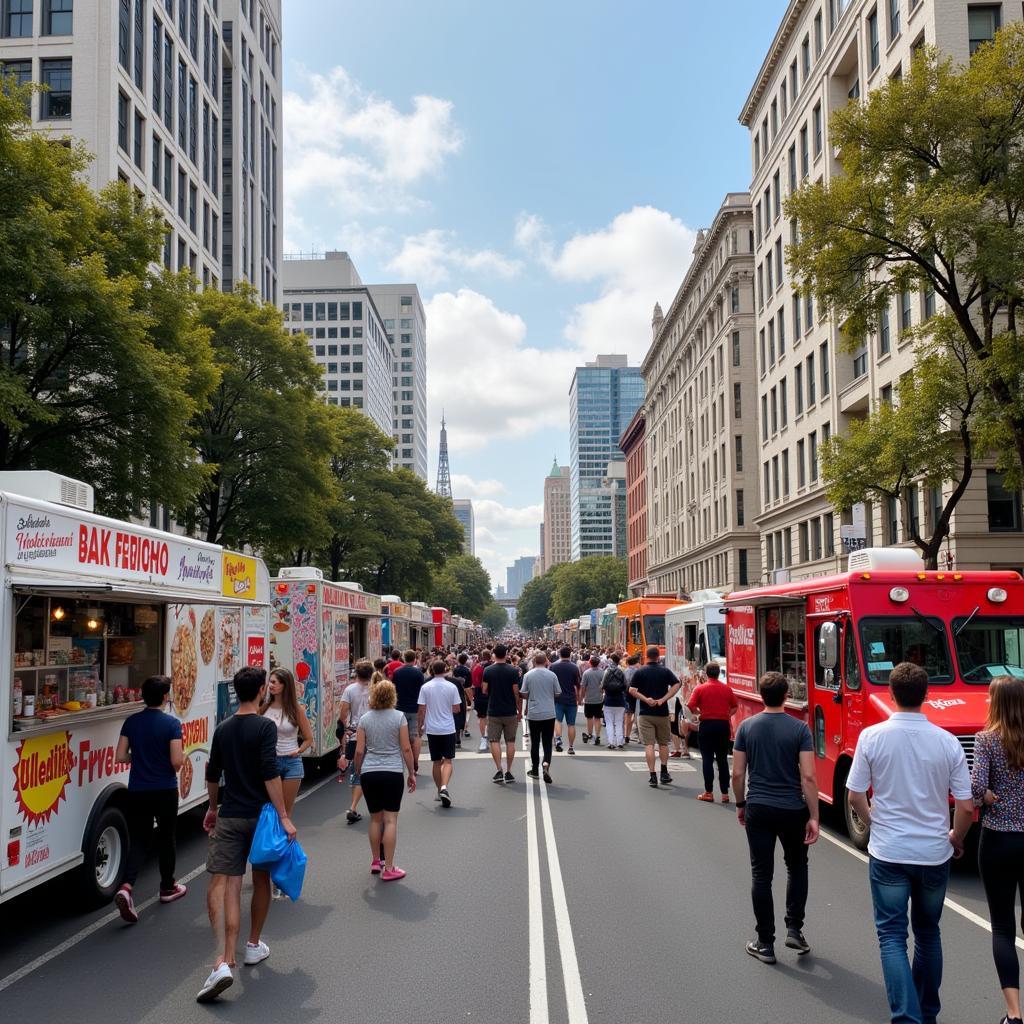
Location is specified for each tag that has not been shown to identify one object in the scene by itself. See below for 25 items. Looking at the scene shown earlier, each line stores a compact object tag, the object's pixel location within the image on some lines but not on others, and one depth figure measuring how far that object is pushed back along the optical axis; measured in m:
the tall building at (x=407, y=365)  169.38
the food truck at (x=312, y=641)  15.02
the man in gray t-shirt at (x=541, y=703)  13.95
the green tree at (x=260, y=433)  28.52
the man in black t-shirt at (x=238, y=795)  5.96
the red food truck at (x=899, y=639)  9.82
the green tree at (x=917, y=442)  19.61
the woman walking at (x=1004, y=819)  4.95
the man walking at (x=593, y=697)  19.73
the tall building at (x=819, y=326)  29.52
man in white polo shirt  4.95
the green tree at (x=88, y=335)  15.52
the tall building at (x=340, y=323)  130.12
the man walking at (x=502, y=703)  13.98
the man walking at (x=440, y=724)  12.25
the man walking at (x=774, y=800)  6.26
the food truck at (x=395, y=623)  26.02
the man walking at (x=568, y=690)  17.67
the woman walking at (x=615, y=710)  18.52
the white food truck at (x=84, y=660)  6.76
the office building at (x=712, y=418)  59.84
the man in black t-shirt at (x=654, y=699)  13.92
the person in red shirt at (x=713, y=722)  12.28
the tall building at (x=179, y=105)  33.81
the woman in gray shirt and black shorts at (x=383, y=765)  8.53
